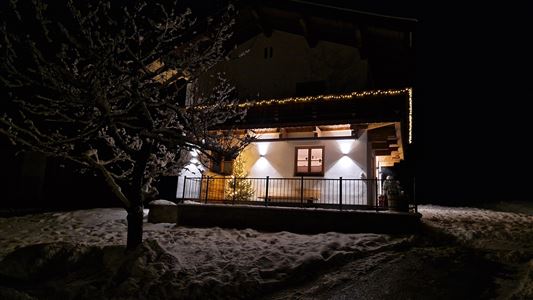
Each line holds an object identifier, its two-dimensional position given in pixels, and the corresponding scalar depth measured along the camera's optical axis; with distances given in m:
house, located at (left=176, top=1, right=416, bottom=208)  13.74
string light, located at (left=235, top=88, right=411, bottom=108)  12.70
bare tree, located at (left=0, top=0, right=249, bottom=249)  6.75
